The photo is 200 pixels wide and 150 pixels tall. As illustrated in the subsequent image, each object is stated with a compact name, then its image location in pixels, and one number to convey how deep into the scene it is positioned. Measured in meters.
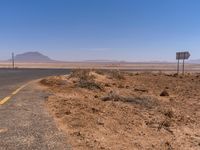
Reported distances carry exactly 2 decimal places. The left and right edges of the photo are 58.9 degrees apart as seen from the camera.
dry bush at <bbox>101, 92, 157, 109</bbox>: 6.41
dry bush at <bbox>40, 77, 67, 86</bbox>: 9.49
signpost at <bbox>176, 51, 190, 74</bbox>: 19.51
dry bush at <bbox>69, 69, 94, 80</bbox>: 11.13
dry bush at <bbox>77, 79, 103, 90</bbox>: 8.82
